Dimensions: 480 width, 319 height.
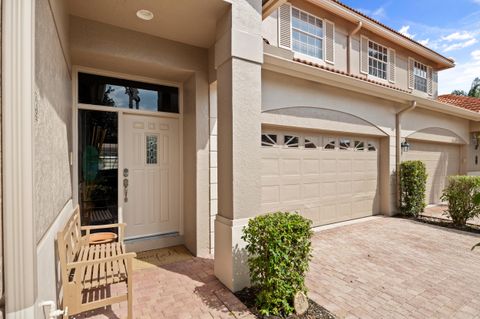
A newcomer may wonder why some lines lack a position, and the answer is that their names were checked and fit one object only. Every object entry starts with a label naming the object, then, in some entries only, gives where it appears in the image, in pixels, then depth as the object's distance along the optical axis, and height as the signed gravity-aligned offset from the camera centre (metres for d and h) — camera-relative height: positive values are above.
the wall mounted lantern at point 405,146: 7.52 +0.40
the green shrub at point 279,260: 2.73 -1.16
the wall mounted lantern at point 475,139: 10.34 +0.84
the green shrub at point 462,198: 6.18 -1.03
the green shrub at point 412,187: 7.05 -0.83
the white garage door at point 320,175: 5.34 -0.40
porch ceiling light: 3.39 +2.08
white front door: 4.50 -0.30
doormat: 3.99 -1.71
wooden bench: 2.35 -1.21
